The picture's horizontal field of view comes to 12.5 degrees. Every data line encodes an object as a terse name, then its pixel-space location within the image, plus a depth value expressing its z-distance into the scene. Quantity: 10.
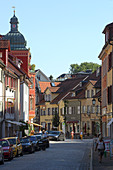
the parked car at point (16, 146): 34.16
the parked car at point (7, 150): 30.64
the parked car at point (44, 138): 46.89
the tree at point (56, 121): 100.38
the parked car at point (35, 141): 43.78
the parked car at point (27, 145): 39.82
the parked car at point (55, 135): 72.61
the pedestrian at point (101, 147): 27.47
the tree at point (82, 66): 165.25
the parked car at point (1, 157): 27.16
